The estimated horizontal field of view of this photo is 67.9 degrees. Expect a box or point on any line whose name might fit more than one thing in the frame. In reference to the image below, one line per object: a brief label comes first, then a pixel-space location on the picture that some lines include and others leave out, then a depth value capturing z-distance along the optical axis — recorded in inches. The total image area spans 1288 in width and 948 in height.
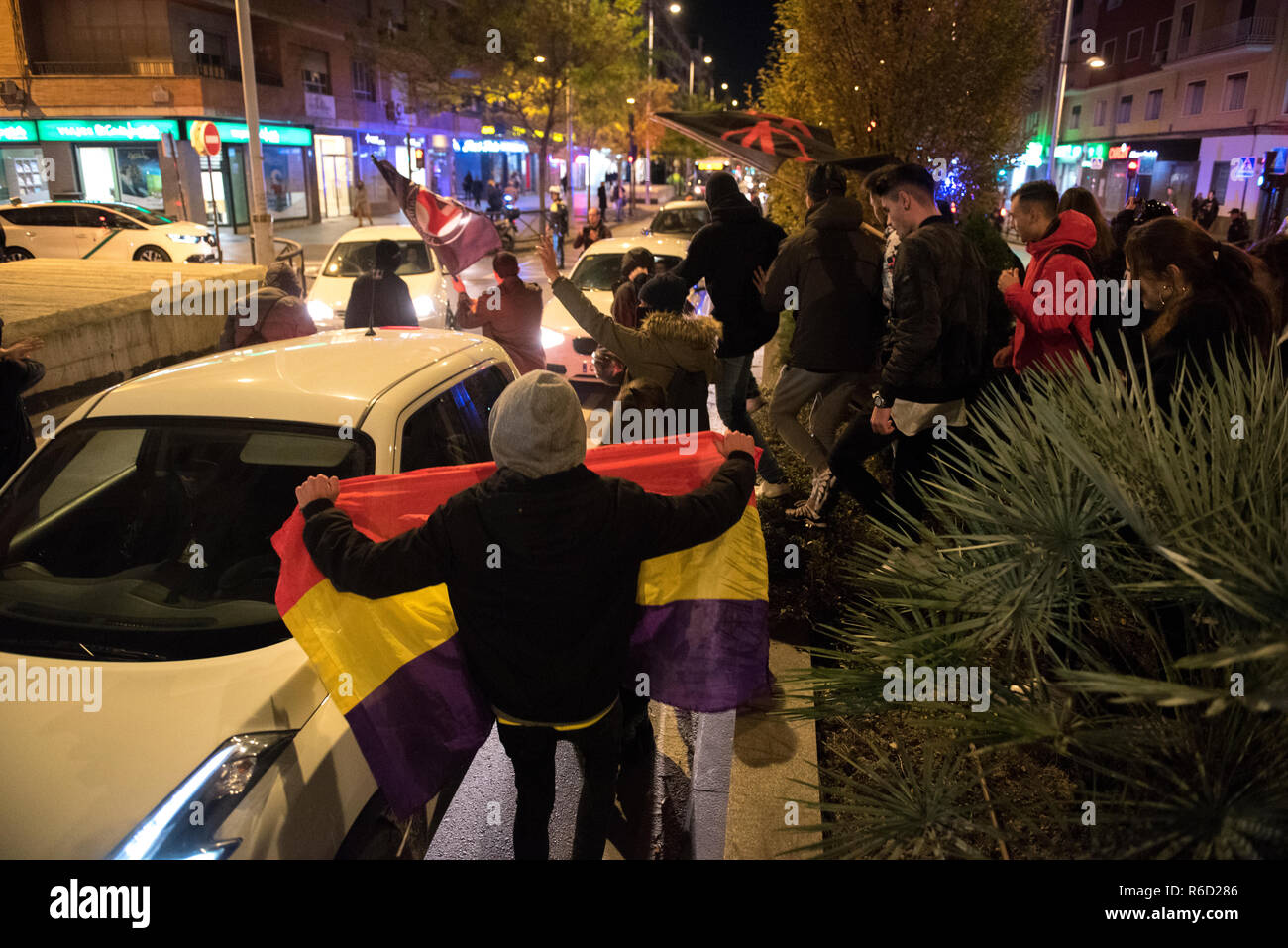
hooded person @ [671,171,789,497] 243.4
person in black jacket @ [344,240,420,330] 307.4
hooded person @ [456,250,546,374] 288.5
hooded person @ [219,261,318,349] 267.1
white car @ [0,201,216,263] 860.0
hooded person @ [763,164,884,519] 221.0
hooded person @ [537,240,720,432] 186.4
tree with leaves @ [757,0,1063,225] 414.6
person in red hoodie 184.1
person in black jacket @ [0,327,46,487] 203.0
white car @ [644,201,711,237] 776.3
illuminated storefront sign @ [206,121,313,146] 1358.3
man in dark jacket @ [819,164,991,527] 178.7
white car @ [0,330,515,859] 95.8
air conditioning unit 1296.8
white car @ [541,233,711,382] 407.5
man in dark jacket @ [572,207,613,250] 835.4
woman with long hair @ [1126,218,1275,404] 146.9
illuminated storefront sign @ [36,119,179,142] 1309.1
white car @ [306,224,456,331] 497.4
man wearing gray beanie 98.7
